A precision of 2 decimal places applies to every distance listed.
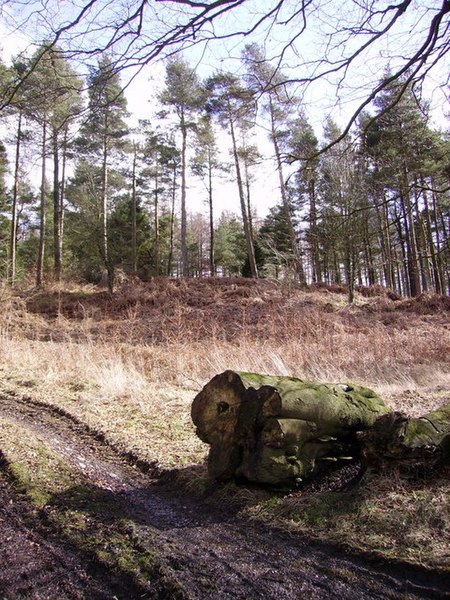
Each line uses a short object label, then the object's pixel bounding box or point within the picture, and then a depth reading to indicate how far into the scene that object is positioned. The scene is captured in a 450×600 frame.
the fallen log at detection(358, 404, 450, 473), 2.71
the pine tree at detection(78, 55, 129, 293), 21.52
